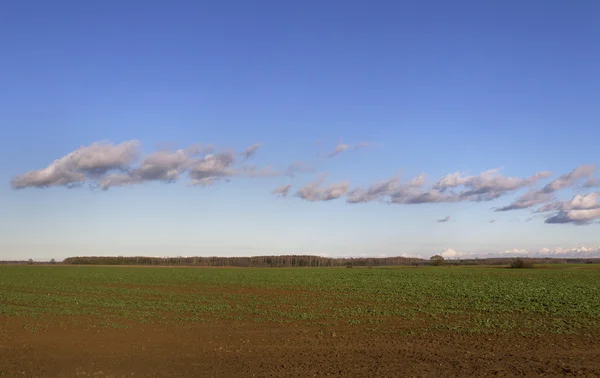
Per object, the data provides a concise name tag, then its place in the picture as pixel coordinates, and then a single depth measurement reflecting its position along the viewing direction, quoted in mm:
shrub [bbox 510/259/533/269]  107250
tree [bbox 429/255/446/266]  137625
